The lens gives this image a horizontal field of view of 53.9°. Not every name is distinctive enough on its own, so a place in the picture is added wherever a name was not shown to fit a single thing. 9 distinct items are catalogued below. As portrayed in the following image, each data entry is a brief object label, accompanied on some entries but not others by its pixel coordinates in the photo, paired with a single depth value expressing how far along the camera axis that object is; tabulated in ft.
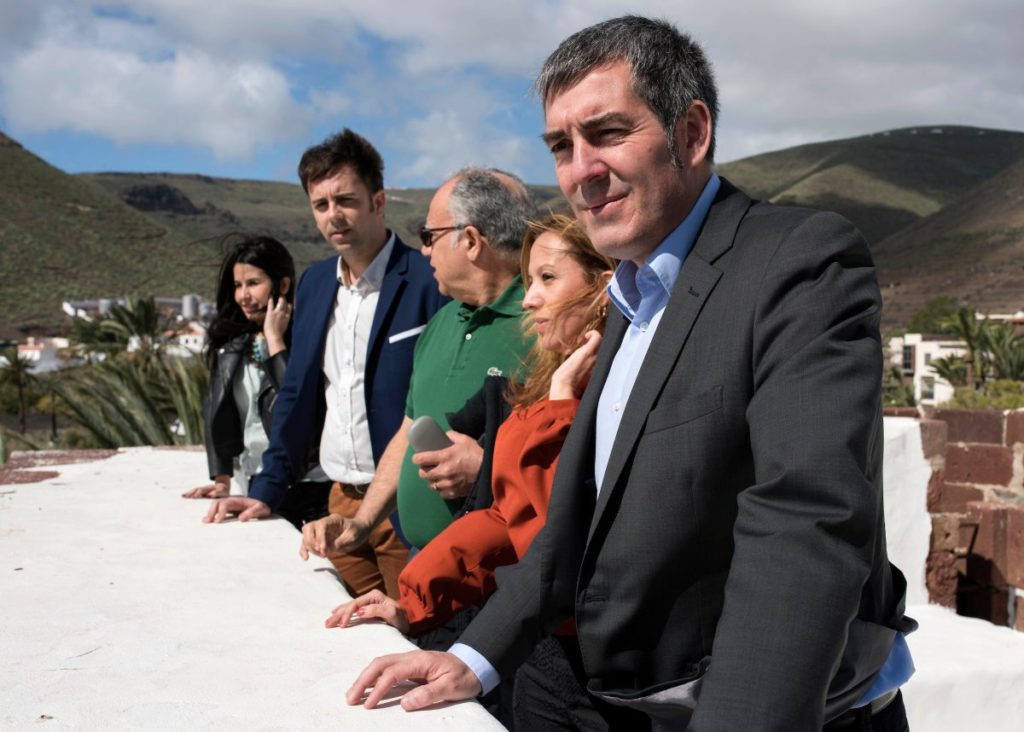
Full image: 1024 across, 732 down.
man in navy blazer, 10.92
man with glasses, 8.89
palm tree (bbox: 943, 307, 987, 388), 101.86
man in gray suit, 3.87
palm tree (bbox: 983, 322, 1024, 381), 99.30
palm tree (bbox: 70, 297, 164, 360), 77.51
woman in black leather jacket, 12.29
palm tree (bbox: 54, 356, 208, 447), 23.34
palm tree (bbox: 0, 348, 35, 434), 101.71
